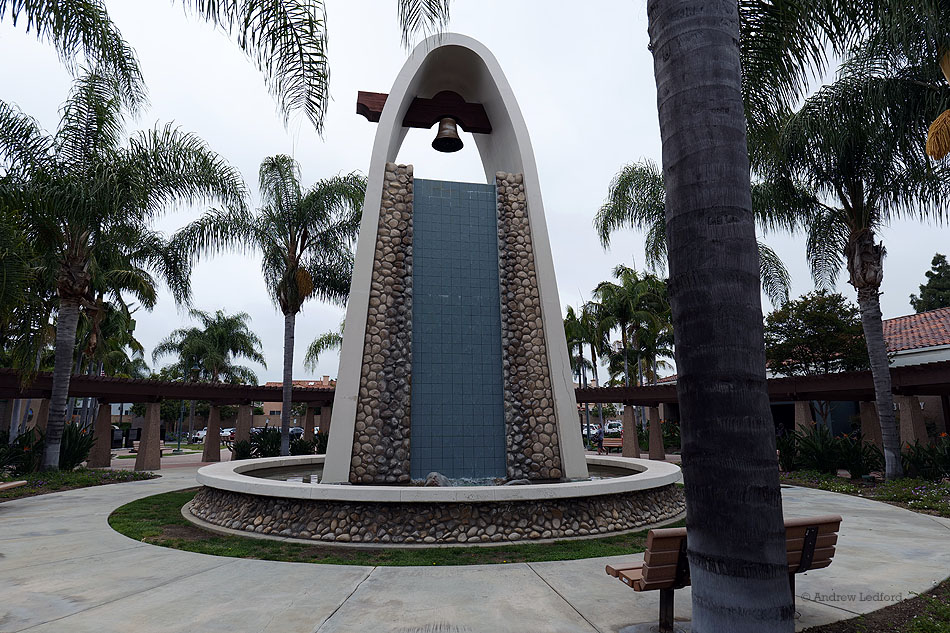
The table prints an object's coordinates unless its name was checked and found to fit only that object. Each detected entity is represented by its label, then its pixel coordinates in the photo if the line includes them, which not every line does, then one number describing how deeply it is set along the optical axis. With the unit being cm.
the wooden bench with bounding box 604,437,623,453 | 3597
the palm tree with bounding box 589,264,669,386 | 3362
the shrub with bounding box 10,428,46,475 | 1565
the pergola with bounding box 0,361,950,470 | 1595
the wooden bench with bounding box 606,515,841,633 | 428
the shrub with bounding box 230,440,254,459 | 2356
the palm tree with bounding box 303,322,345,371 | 3497
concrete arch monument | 1047
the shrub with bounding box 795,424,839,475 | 1695
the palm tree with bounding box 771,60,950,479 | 1303
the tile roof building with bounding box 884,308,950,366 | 2436
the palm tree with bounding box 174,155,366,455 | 2206
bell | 1208
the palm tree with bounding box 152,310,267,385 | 4638
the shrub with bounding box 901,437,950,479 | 1447
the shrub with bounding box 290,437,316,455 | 2452
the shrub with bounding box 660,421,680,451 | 3316
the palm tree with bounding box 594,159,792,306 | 2258
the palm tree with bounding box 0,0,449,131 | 471
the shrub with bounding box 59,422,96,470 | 1705
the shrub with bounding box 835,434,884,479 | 1603
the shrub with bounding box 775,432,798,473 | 1850
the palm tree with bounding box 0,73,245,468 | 1362
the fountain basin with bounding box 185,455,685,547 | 778
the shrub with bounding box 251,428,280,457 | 2392
